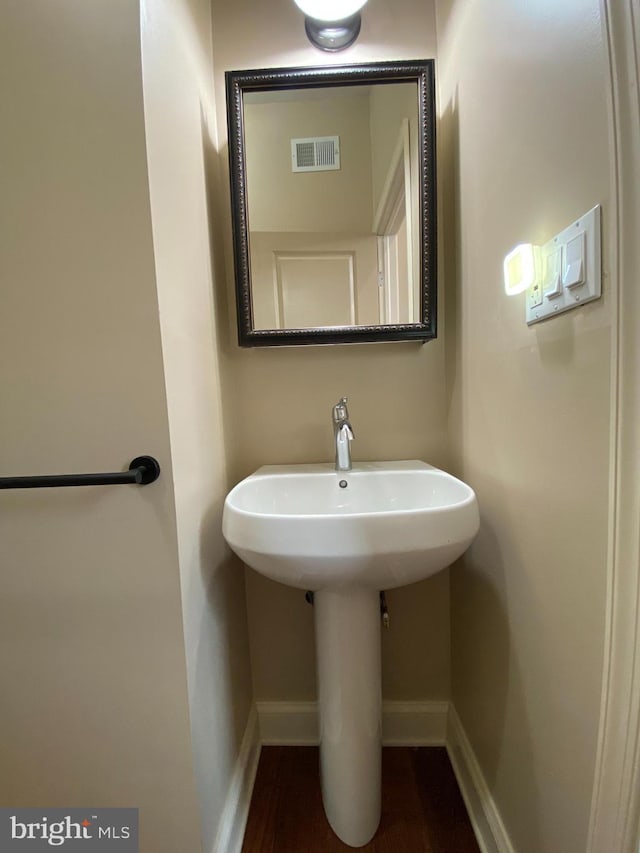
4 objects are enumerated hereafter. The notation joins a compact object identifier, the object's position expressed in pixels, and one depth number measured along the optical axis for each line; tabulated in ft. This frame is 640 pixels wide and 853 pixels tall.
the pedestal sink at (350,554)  2.15
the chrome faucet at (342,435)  3.23
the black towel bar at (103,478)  2.20
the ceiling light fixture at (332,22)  3.20
